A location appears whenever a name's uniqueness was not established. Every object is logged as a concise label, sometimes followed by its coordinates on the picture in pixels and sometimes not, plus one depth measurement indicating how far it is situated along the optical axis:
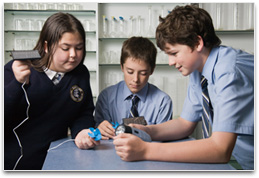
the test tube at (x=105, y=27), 2.37
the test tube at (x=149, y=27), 2.34
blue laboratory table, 0.73
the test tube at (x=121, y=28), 2.37
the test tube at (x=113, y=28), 2.38
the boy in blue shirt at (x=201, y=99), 0.74
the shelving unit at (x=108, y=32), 2.27
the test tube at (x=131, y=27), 2.33
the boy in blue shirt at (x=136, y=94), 1.43
